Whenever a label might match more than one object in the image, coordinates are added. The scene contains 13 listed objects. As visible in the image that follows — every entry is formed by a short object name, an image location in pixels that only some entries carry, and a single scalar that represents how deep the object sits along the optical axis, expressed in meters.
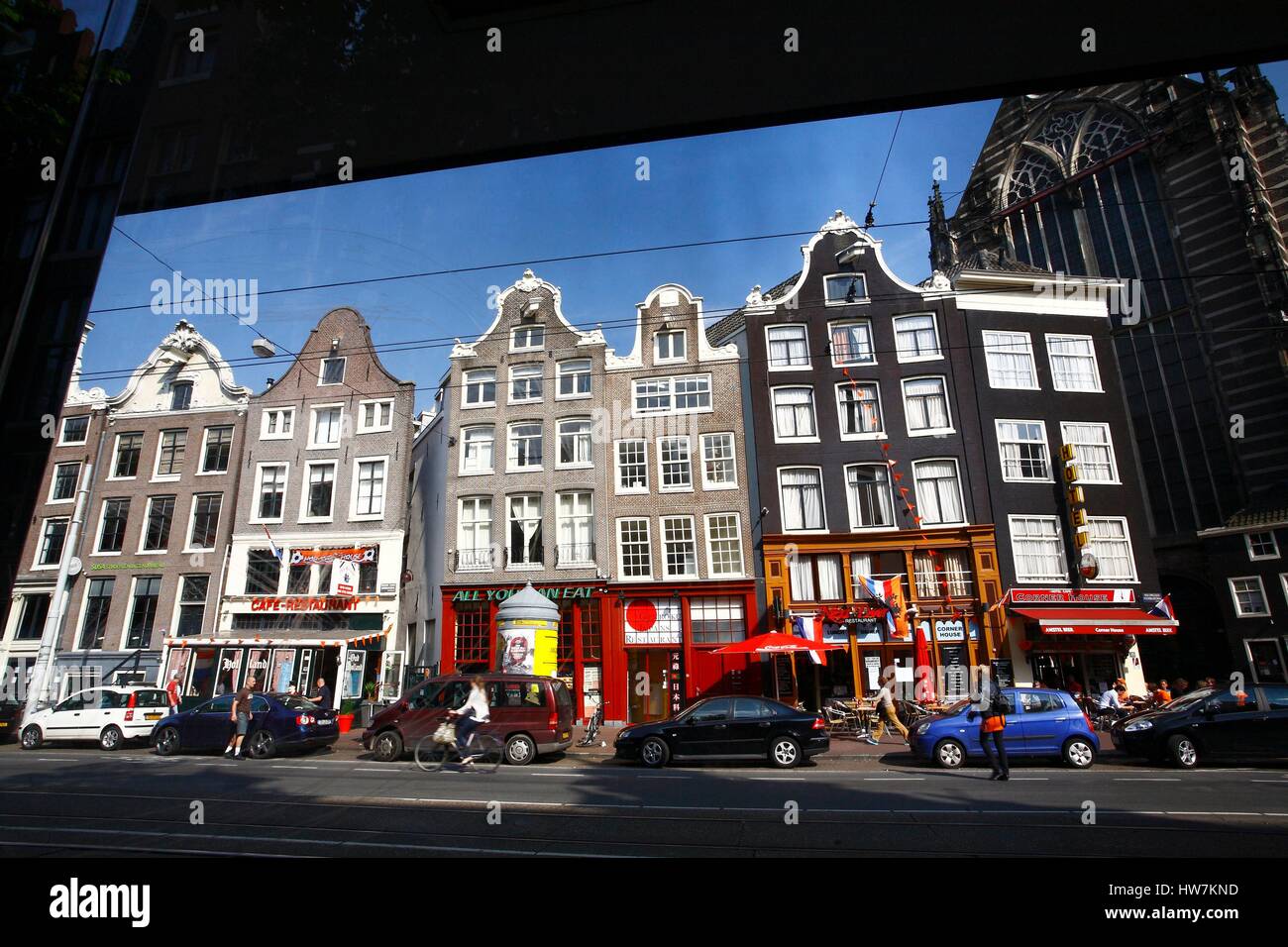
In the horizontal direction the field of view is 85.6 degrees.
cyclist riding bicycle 13.59
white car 15.54
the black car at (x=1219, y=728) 12.55
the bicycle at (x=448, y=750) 13.78
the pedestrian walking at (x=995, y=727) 11.30
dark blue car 15.70
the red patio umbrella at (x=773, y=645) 19.20
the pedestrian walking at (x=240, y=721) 15.35
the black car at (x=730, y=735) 14.16
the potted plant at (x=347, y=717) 20.86
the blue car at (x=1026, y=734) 13.53
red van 14.93
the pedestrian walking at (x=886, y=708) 16.46
